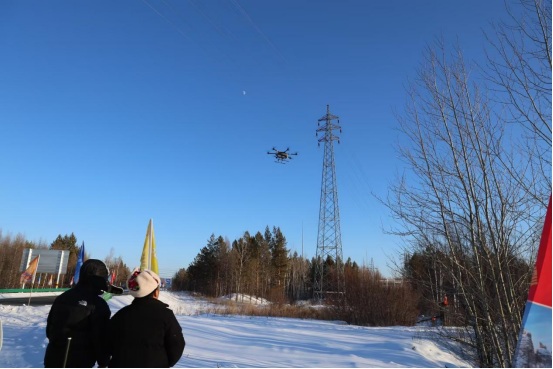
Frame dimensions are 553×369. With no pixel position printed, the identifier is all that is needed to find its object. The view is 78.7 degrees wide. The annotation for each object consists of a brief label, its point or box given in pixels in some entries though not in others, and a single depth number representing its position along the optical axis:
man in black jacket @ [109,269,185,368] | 2.78
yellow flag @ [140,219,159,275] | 7.40
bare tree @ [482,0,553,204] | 4.65
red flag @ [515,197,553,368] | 2.35
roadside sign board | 34.62
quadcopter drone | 24.73
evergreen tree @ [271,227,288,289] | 57.18
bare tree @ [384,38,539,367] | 5.33
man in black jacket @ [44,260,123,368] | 3.09
